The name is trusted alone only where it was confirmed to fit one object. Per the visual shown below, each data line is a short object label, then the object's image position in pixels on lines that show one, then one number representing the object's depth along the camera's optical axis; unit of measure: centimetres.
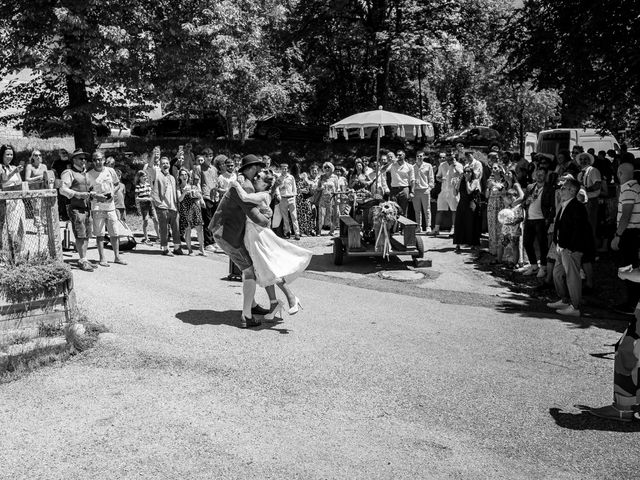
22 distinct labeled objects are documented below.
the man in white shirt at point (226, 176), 1412
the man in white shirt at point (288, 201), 1666
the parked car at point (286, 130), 3419
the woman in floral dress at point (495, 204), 1343
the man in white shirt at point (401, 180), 1706
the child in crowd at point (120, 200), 1500
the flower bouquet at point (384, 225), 1306
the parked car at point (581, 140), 2180
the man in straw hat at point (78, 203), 1185
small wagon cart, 1320
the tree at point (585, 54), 1337
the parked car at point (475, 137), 3752
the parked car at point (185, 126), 3438
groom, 839
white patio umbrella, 1481
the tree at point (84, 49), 1909
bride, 828
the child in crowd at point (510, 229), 1243
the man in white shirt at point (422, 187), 1723
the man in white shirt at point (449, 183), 1694
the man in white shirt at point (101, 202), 1207
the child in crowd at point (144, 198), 1573
